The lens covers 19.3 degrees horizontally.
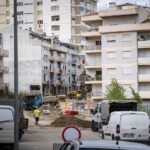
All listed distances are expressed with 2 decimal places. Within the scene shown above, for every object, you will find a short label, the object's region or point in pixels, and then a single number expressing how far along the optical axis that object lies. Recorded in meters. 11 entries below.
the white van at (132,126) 18.04
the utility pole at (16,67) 13.33
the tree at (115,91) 51.56
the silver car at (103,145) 6.24
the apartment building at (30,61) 81.22
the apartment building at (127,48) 56.78
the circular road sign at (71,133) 10.65
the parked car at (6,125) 17.44
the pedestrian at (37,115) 40.26
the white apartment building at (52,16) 106.06
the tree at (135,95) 51.51
